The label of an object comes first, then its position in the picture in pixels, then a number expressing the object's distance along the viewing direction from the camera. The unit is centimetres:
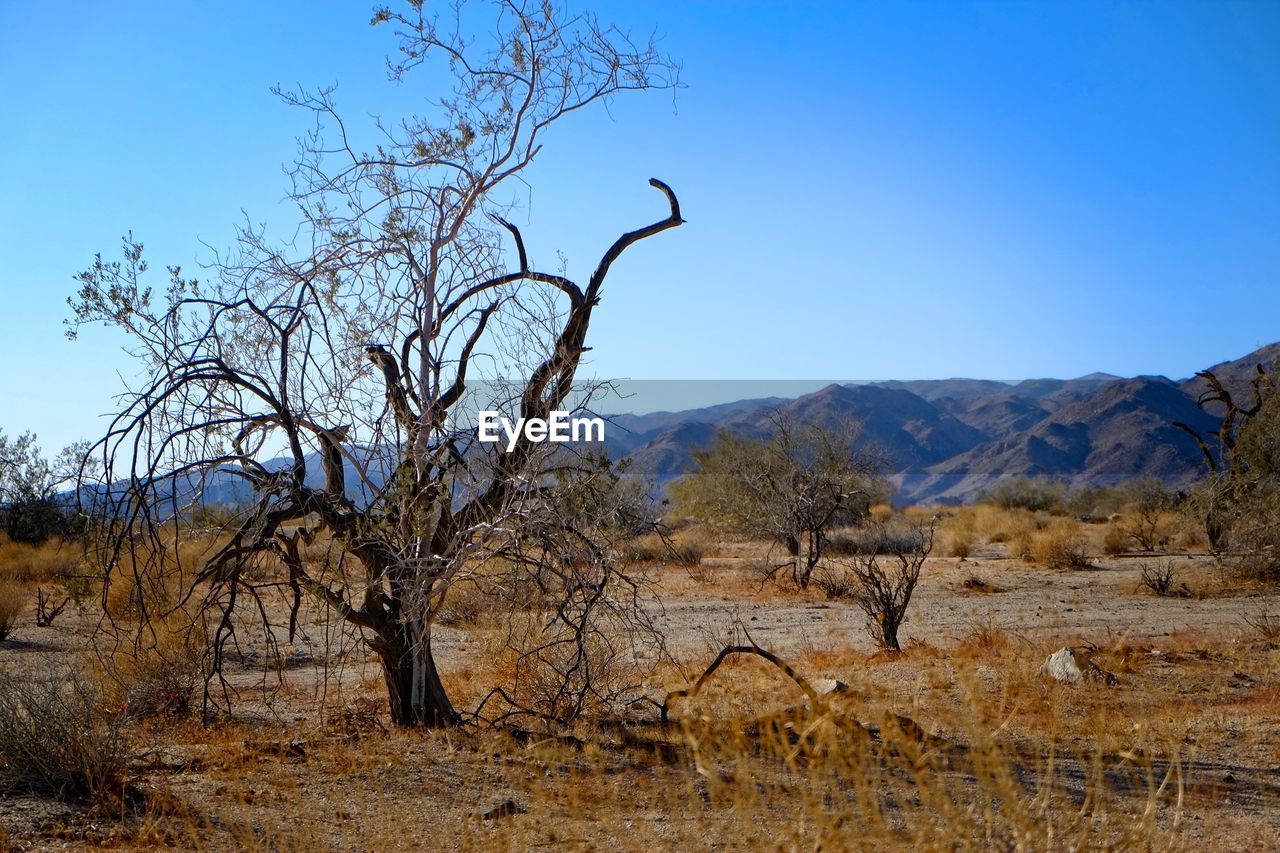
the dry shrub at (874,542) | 2731
